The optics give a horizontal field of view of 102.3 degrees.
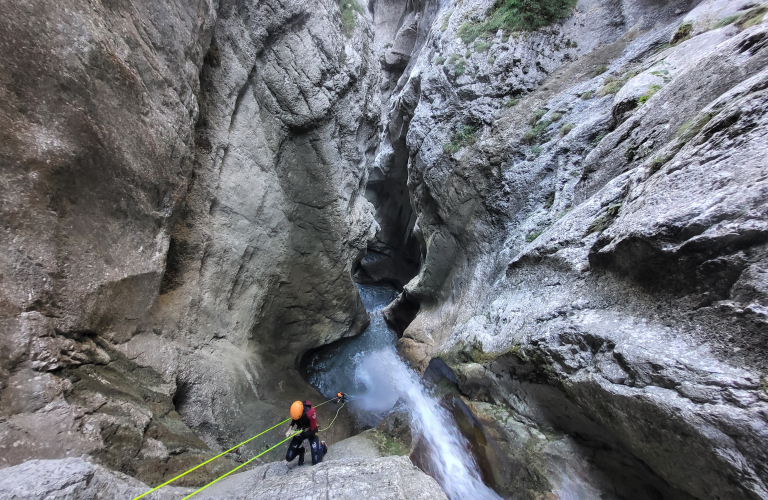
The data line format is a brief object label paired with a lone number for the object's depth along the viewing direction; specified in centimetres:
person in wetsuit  445
